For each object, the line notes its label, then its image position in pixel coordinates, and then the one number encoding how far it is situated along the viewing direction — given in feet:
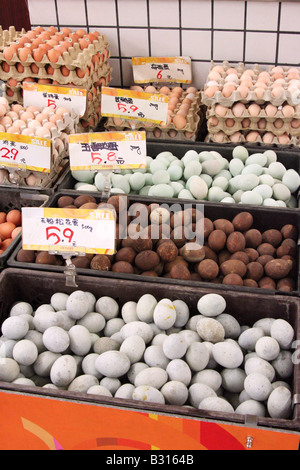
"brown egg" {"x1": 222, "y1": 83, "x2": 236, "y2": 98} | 7.69
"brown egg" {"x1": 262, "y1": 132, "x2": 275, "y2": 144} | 7.94
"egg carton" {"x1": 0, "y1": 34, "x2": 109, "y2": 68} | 7.93
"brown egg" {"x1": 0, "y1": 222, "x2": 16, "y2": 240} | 6.84
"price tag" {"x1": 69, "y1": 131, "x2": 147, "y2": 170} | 6.68
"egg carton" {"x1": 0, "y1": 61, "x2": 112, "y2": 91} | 8.08
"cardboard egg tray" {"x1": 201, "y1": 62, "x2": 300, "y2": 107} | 7.54
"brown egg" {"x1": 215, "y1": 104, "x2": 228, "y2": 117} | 7.76
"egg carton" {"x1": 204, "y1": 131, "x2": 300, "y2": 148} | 7.91
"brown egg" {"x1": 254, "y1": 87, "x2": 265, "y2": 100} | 7.59
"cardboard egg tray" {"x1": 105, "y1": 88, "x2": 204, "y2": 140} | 8.17
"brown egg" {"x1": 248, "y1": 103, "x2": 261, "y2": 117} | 7.68
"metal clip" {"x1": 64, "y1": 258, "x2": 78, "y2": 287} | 5.45
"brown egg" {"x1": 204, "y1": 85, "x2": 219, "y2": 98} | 7.77
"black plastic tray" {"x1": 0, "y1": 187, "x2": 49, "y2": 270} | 7.16
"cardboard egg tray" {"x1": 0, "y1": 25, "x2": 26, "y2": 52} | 8.81
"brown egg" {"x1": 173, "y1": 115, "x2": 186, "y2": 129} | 8.12
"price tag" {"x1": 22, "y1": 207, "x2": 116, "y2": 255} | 5.26
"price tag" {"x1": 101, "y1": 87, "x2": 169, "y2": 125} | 7.59
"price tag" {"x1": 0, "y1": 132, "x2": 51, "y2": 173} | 6.91
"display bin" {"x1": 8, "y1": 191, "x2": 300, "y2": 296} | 6.43
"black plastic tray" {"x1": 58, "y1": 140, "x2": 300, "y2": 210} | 7.66
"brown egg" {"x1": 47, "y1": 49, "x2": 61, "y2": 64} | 7.93
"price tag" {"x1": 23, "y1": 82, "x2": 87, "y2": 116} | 7.95
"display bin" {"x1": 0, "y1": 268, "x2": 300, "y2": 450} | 3.95
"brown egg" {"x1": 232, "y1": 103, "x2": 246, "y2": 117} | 7.72
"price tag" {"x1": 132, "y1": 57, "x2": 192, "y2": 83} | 9.02
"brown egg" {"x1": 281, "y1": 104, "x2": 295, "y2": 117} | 7.61
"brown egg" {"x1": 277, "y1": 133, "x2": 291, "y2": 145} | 7.91
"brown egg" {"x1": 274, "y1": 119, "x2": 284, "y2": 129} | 7.82
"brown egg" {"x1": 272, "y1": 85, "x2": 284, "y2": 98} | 7.55
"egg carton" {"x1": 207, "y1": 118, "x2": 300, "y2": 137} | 7.84
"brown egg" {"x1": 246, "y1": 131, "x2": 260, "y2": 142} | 7.97
